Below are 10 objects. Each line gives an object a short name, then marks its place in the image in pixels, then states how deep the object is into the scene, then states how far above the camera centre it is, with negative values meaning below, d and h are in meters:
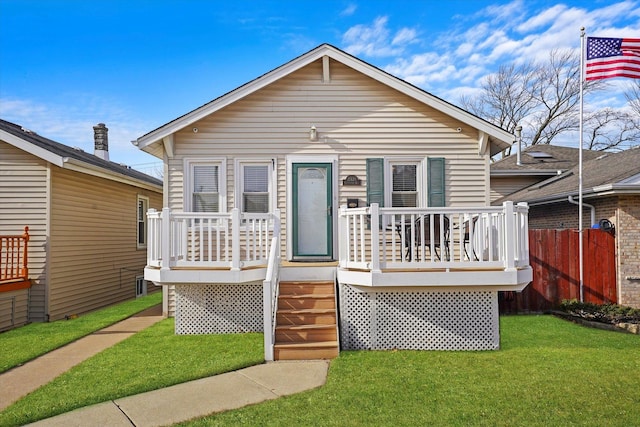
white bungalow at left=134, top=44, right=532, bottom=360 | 8.30 +1.42
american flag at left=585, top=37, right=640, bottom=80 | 8.71 +3.40
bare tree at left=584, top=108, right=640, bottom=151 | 24.92 +5.58
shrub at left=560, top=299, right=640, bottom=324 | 8.36 -1.86
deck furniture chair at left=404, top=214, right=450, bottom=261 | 5.93 -0.16
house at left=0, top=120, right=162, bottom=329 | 8.80 +0.00
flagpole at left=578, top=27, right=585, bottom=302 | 9.21 +0.01
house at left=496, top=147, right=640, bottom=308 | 9.05 +0.34
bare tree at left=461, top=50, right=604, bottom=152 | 26.59 +8.17
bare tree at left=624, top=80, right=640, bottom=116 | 23.55 +7.01
